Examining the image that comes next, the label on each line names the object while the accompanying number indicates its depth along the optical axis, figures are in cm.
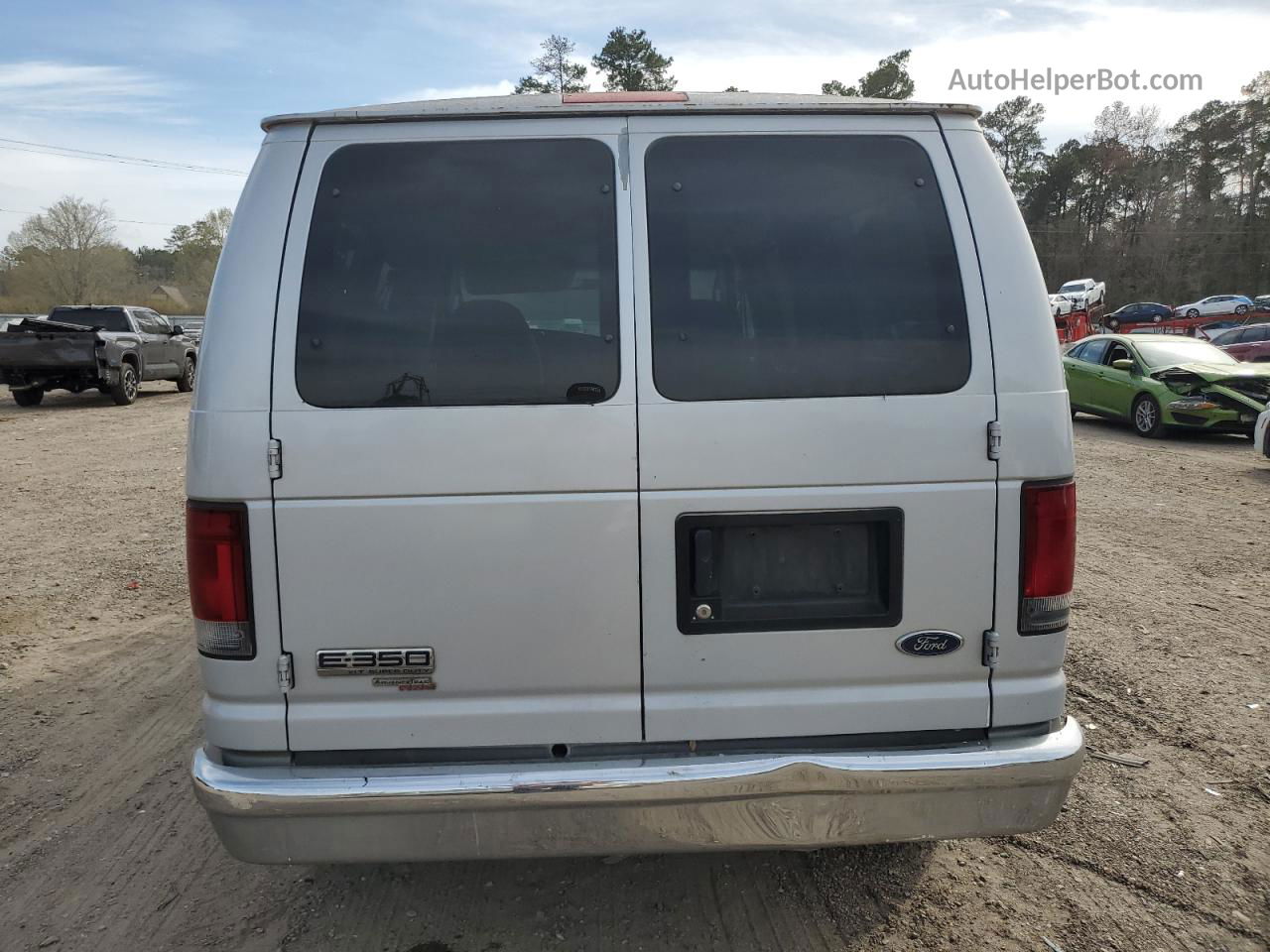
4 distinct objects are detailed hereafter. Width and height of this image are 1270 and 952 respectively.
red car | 2400
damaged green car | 1330
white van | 236
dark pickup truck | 1803
